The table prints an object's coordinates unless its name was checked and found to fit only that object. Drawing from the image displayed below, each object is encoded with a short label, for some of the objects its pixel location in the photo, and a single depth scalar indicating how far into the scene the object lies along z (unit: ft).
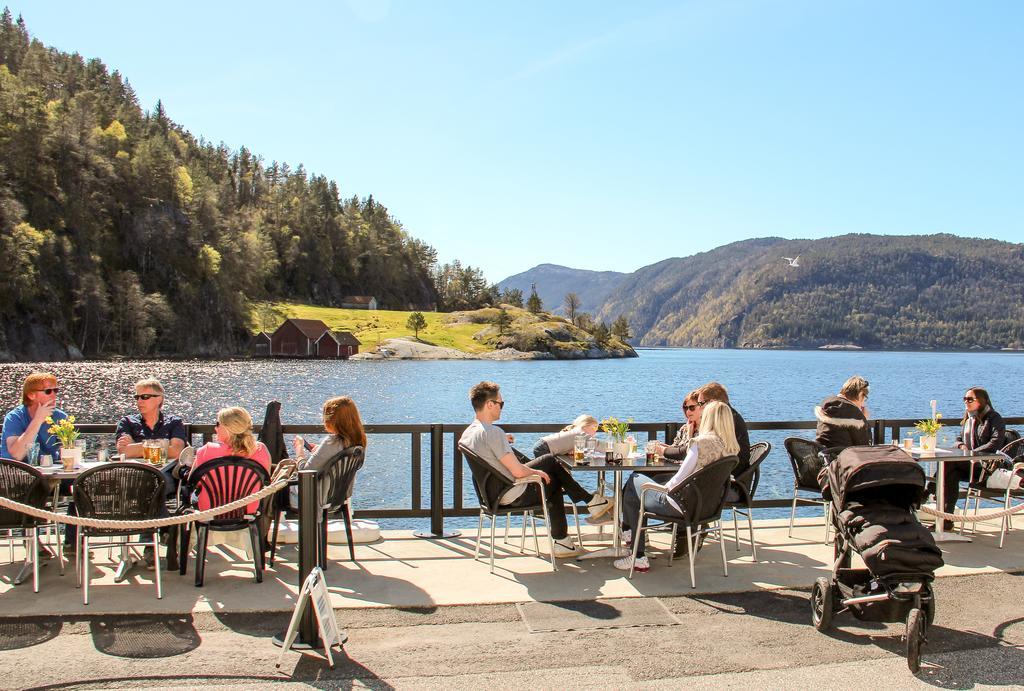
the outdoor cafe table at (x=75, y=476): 21.28
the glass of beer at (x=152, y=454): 23.02
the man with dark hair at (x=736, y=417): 22.94
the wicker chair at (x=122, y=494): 19.97
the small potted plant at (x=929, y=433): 26.71
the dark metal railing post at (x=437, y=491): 27.20
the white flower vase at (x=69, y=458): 22.41
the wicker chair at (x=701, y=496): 20.45
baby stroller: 15.78
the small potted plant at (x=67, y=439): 22.45
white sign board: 15.52
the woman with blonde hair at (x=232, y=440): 21.45
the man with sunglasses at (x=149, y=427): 23.97
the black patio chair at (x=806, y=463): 26.12
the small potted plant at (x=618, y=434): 24.32
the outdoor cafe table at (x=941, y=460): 25.96
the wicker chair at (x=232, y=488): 20.93
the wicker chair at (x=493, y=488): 22.11
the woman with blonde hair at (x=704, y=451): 20.53
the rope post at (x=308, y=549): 16.20
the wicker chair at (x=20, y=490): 20.13
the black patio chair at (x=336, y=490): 21.66
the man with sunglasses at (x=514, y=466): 22.13
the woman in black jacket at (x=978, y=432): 27.14
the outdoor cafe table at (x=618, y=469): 23.08
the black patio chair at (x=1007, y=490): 26.86
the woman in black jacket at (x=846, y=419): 25.99
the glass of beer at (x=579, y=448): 23.53
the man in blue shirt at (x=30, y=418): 22.31
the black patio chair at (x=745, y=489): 23.97
